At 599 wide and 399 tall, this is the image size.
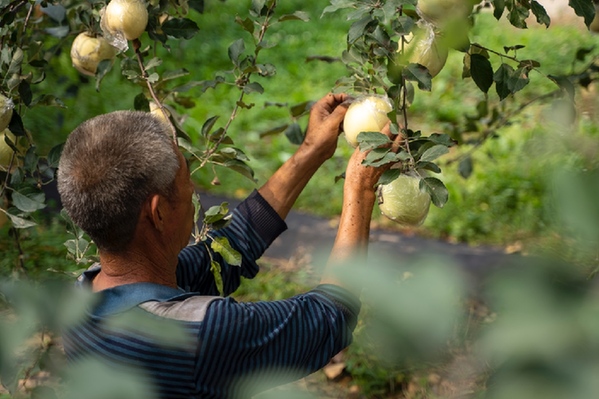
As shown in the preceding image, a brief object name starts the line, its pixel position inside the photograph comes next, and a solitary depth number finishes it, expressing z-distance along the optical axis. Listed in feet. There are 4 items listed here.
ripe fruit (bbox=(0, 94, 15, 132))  12.13
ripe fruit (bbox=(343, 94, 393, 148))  11.69
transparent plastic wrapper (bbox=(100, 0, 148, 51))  12.07
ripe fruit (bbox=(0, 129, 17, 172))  12.52
